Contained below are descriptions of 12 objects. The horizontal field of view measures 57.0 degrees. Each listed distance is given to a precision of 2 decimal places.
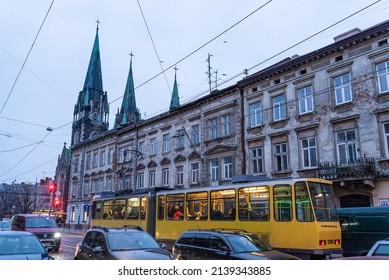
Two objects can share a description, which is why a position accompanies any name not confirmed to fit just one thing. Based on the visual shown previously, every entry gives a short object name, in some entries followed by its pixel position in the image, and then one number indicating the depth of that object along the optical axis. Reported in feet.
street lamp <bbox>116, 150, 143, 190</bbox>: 116.47
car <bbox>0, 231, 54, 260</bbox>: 29.89
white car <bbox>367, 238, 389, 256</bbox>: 23.72
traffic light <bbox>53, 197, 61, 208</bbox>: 111.58
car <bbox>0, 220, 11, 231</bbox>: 74.59
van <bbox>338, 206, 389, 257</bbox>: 45.57
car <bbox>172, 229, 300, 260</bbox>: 29.89
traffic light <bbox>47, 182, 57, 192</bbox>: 107.34
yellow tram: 39.91
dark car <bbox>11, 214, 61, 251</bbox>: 59.72
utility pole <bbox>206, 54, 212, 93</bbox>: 108.45
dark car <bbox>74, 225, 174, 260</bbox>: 28.84
